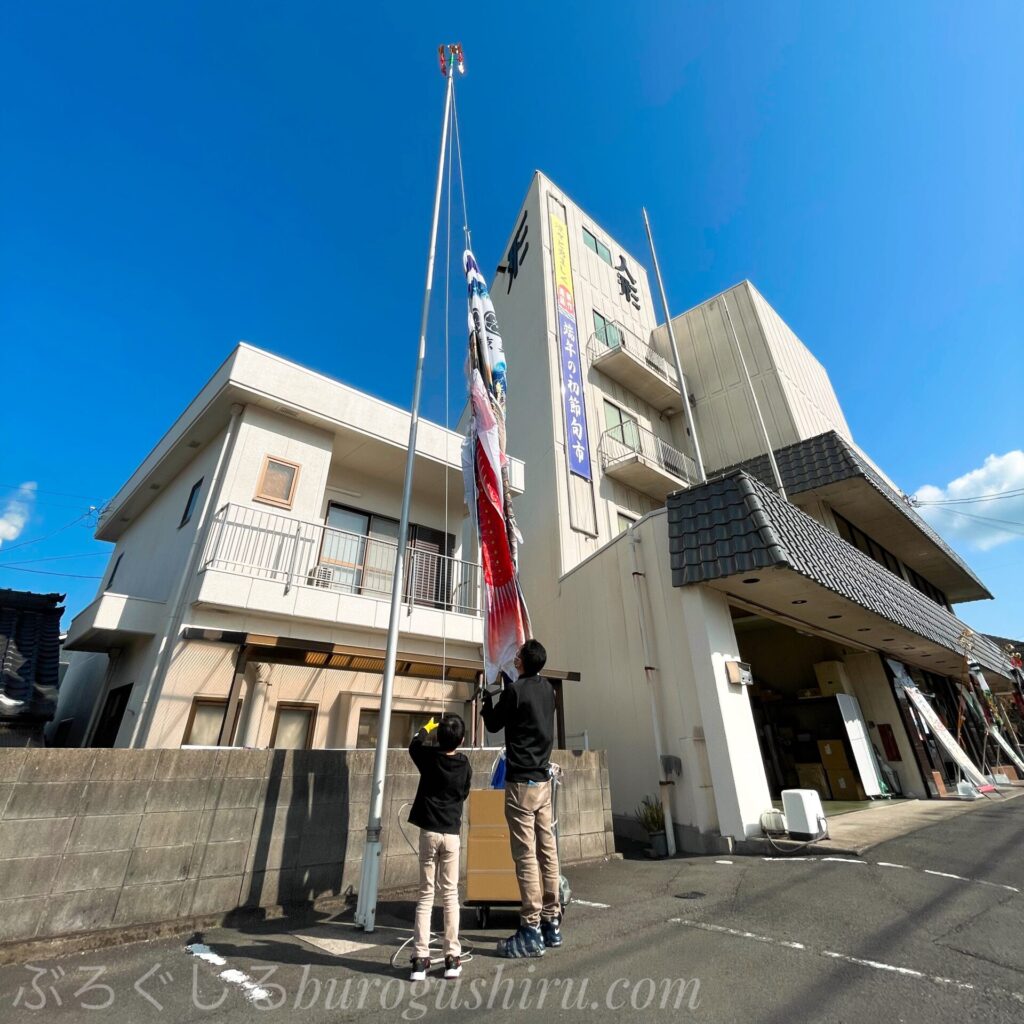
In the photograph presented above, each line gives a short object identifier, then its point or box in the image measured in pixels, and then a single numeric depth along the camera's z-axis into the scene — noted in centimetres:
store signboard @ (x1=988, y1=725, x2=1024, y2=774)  1473
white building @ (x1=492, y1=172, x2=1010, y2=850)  730
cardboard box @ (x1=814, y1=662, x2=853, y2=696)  1109
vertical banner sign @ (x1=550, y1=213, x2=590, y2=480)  1316
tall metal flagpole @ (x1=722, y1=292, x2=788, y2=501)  1234
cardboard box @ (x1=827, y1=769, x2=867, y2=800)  1044
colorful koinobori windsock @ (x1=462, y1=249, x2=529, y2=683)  541
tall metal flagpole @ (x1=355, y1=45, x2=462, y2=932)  376
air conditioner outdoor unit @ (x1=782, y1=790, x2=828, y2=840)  620
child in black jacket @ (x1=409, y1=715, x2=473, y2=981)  291
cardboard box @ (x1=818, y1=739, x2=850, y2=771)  1061
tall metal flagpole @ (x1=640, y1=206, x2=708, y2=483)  1100
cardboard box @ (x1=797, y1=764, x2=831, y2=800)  1087
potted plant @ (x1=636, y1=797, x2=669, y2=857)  673
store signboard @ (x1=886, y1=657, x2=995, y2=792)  1150
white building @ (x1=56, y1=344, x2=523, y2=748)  670
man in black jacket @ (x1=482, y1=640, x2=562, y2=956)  320
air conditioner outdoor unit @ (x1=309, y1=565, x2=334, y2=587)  782
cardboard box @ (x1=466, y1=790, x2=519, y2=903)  389
